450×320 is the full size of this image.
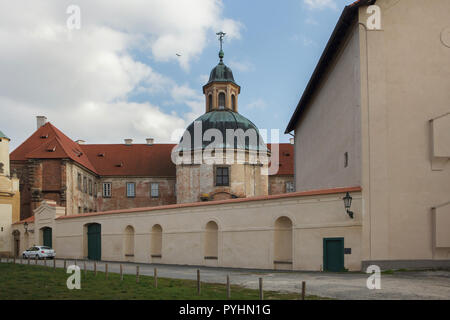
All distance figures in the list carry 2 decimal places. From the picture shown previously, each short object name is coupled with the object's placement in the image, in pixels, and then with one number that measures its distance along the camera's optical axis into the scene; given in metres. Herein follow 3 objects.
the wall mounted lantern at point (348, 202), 20.94
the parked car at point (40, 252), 36.16
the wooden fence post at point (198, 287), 14.52
